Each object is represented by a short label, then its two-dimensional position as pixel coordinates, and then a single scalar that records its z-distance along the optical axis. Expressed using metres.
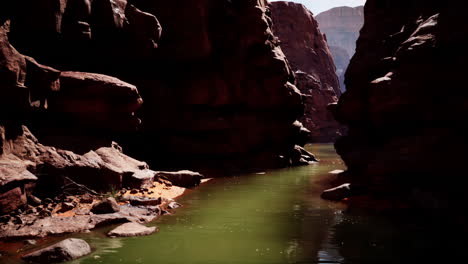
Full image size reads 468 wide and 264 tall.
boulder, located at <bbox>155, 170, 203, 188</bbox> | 19.25
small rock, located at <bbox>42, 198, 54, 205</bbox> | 12.61
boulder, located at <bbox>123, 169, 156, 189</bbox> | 16.48
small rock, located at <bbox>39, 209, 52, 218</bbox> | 11.18
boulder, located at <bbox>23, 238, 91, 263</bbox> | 7.87
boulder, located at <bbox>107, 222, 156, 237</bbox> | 9.95
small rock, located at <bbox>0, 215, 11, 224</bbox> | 10.22
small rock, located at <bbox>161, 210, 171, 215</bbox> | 12.95
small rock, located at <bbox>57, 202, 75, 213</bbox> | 12.25
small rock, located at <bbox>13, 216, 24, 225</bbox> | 10.20
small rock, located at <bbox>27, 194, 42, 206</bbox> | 11.91
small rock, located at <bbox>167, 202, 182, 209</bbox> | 13.97
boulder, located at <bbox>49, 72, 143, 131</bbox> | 15.74
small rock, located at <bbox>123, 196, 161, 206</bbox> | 13.59
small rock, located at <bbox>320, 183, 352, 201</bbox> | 15.94
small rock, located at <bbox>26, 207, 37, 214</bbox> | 11.25
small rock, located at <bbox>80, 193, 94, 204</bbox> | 13.49
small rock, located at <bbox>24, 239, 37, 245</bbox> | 9.09
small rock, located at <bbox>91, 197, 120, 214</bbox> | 11.98
